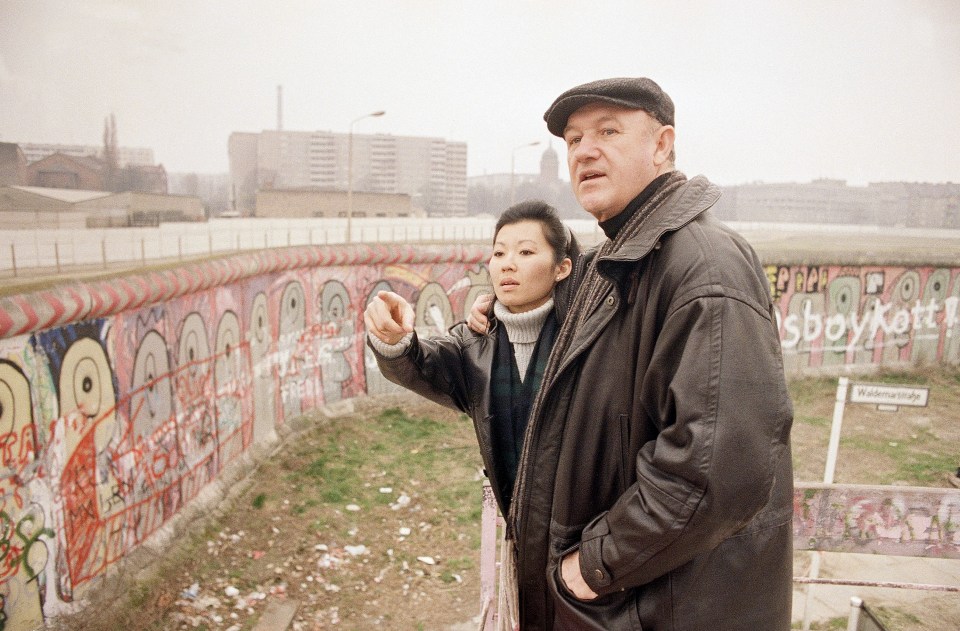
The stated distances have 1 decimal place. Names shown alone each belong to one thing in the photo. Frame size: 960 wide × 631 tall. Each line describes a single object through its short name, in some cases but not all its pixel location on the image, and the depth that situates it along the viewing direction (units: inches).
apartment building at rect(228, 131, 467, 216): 1915.0
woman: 85.5
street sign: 152.9
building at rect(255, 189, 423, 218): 1466.4
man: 55.7
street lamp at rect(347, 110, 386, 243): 737.0
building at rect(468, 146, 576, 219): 1280.8
